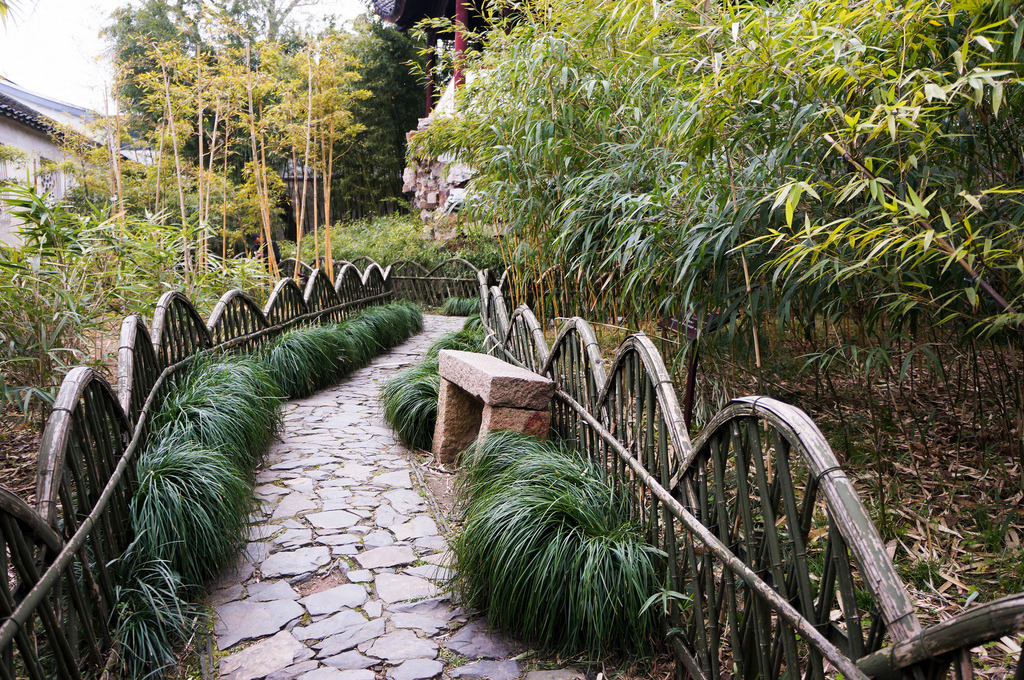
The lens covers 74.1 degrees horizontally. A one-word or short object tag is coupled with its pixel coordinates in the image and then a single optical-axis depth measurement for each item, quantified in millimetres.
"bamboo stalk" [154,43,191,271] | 6578
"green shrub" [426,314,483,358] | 5879
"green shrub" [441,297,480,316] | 10969
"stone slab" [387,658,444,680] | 2037
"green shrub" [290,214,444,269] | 12562
